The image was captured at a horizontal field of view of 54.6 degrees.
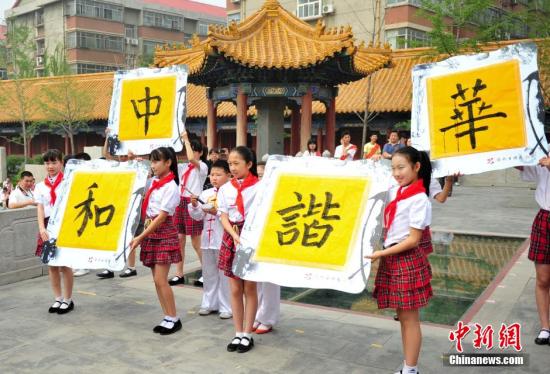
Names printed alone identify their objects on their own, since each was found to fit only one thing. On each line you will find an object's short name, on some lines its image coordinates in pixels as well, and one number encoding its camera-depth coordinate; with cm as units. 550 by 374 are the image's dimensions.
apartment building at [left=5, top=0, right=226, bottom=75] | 4006
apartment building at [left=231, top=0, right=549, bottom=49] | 2503
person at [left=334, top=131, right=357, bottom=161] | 935
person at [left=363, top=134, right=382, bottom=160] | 1090
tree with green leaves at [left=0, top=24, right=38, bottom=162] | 2530
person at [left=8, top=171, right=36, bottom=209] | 638
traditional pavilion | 1145
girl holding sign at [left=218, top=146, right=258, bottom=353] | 418
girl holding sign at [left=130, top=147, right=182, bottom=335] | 443
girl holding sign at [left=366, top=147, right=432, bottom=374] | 338
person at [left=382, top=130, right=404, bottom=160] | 1042
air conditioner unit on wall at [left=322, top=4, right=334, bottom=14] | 2808
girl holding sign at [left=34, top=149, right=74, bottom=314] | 508
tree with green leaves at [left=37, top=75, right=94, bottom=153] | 2466
